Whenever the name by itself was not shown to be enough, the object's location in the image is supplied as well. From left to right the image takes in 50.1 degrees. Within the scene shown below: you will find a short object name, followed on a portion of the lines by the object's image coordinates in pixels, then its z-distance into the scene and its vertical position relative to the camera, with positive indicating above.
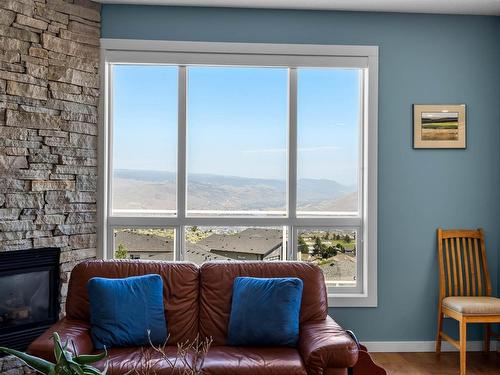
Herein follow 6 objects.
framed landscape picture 4.38 +0.52
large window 4.32 +0.23
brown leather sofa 2.78 -0.80
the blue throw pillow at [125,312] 3.04 -0.73
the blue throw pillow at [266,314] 3.10 -0.74
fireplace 3.69 -0.78
